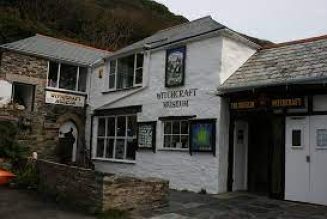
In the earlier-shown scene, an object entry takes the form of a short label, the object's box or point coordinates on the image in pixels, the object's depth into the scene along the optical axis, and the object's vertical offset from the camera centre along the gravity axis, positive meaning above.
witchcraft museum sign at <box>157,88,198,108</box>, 16.28 +1.83
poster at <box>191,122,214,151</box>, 15.10 +0.33
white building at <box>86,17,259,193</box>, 15.25 +1.47
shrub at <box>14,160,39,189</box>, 15.58 -1.31
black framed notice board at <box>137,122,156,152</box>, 17.66 +0.35
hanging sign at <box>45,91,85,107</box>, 21.44 +2.09
